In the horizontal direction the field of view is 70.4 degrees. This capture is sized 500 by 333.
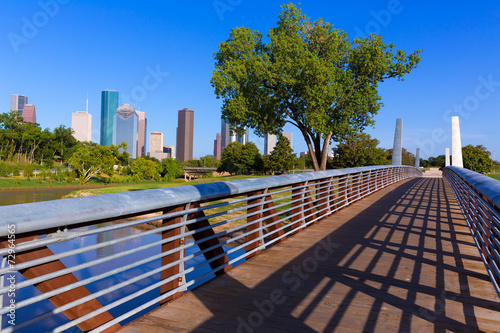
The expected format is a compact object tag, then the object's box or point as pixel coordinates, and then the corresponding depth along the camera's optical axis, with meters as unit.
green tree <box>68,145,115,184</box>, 76.62
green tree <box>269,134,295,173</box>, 81.06
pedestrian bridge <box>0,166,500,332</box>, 2.30
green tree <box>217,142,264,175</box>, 91.81
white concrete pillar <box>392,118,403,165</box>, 44.09
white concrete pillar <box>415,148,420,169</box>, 77.49
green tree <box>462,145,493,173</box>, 70.08
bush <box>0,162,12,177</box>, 82.95
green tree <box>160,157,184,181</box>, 104.50
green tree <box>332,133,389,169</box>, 68.31
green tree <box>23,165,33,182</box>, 78.93
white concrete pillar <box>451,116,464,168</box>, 42.44
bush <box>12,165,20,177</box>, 83.38
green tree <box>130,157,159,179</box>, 93.81
